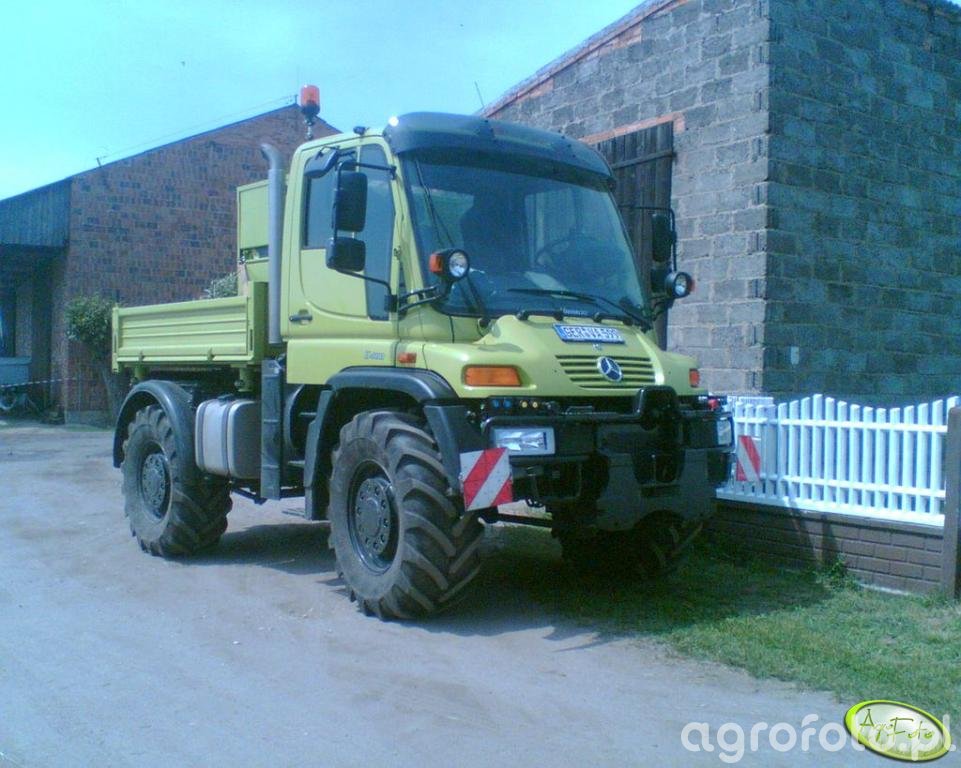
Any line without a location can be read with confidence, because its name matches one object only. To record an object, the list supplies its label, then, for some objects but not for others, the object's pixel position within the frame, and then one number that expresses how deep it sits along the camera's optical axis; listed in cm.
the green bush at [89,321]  2108
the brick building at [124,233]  2192
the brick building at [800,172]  970
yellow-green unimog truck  584
